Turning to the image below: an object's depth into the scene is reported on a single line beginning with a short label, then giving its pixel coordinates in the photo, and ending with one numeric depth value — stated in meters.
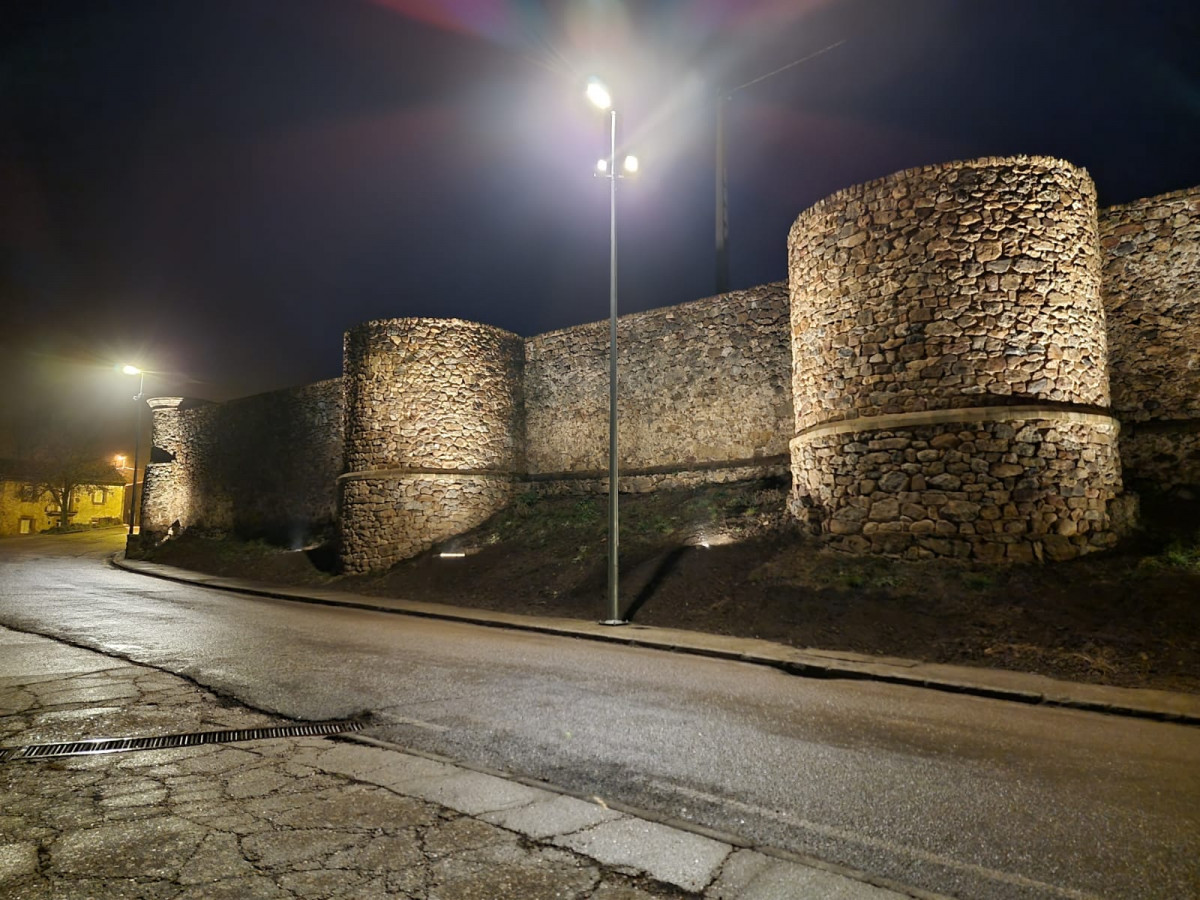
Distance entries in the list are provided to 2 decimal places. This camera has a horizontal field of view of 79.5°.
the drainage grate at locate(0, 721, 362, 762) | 4.96
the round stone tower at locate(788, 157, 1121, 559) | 10.51
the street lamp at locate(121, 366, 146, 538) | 31.48
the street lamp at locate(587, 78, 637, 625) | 11.35
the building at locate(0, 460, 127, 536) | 52.38
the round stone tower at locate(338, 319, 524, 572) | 18.72
